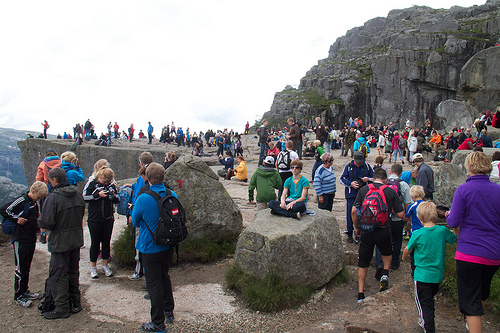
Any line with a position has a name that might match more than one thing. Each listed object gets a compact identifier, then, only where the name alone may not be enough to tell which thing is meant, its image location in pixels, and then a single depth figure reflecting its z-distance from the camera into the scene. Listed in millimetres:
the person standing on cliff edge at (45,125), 27652
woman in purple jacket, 3199
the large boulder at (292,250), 4922
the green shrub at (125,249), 6250
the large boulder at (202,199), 6559
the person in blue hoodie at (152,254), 4035
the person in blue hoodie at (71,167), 6359
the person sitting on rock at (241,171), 13461
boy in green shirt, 3678
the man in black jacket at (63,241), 4375
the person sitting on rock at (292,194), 5648
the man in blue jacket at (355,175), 6588
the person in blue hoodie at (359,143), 14942
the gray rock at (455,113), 23469
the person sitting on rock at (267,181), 7166
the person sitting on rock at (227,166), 15883
